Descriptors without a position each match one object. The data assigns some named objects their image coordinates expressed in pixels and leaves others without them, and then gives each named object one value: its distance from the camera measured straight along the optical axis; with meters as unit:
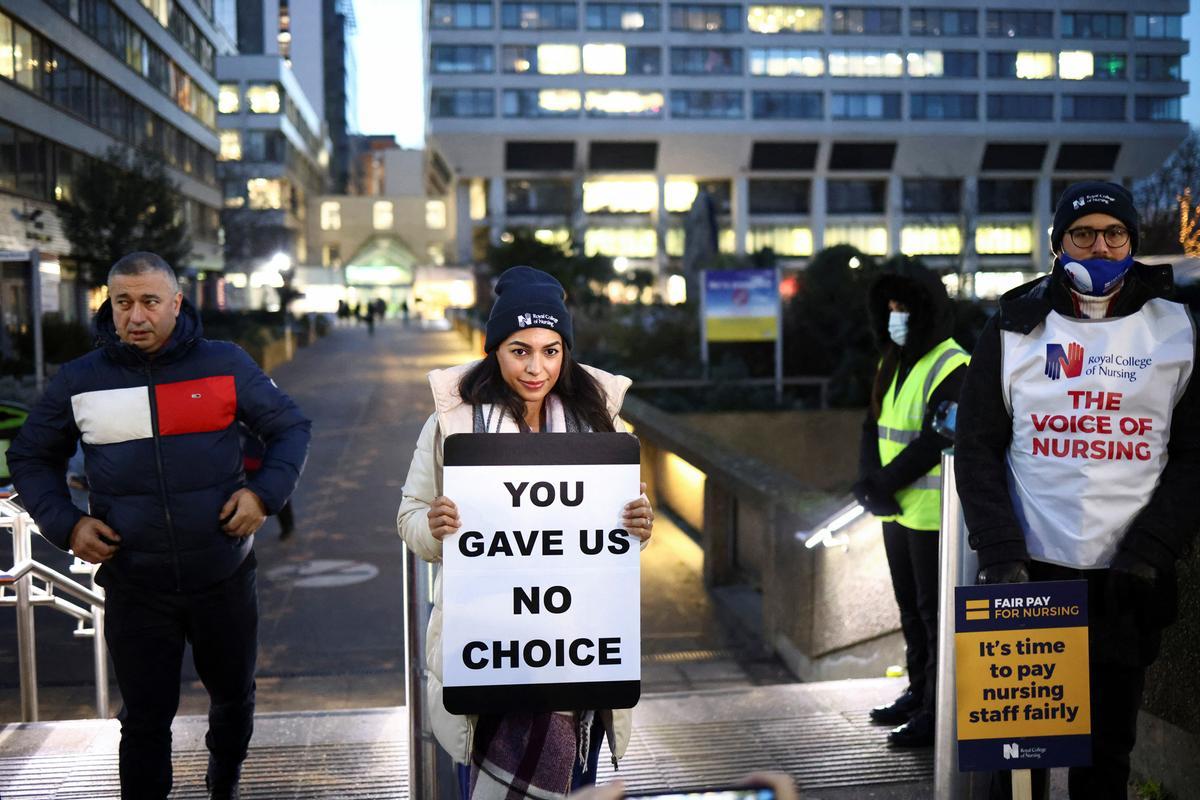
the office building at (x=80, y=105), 33.31
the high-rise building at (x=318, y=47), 118.62
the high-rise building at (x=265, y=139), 87.26
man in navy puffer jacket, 3.93
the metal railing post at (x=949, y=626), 3.66
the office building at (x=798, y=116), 85.56
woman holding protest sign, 3.18
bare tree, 13.23
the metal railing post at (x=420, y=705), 3.48
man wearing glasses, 3.44
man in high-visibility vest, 5.09
